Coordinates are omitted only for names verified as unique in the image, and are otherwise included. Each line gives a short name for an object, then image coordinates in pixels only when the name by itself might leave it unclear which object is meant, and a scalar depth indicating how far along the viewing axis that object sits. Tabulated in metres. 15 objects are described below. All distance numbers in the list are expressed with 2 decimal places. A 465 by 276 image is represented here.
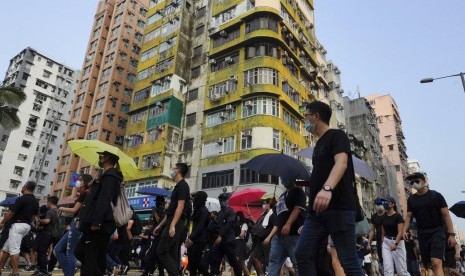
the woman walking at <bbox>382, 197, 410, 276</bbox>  6.80
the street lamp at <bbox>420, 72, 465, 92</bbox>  16.33
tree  17.86
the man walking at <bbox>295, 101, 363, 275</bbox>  3.29
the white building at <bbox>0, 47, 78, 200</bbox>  63.03
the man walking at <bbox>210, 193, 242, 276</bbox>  7.91
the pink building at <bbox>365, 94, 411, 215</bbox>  74.50
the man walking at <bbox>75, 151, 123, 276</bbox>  4.64
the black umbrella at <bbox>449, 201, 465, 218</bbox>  10.85
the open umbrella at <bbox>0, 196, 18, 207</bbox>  16.19
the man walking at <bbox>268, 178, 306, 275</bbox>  5.62
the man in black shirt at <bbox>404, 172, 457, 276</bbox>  5.83
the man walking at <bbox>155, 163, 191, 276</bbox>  5.75
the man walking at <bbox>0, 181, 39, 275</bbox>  6.73
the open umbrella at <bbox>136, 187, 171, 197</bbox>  14.30
